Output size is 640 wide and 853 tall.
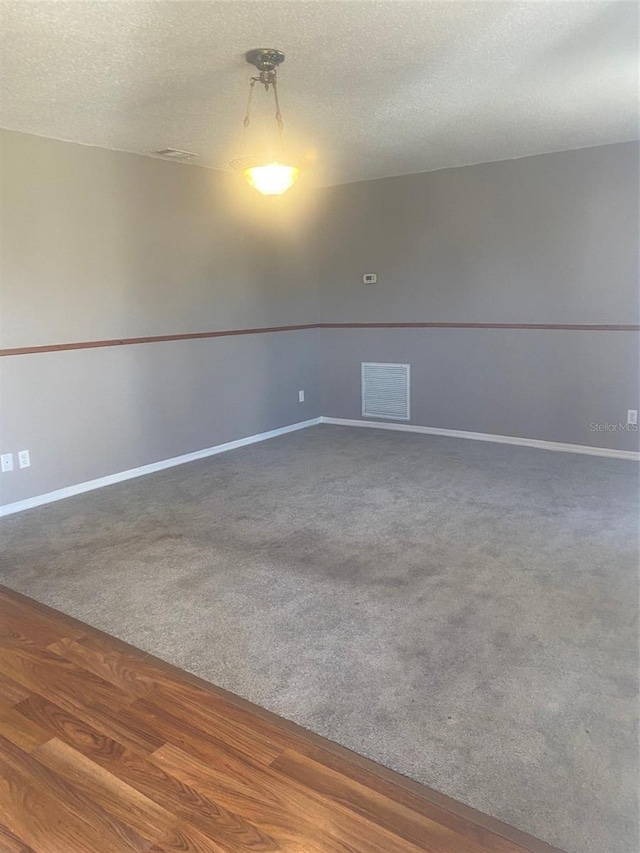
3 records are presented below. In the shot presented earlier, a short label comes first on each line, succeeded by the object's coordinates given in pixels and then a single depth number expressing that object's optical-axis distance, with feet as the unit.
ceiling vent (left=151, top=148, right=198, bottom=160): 14.02
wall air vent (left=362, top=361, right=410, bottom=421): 18.94
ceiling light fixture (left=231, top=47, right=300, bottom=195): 9.23
